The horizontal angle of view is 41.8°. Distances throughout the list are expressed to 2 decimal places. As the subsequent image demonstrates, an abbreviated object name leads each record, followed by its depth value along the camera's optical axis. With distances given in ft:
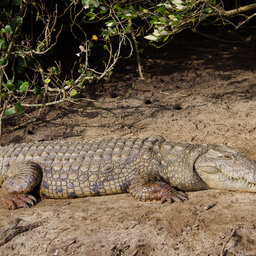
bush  16.92
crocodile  12.92
